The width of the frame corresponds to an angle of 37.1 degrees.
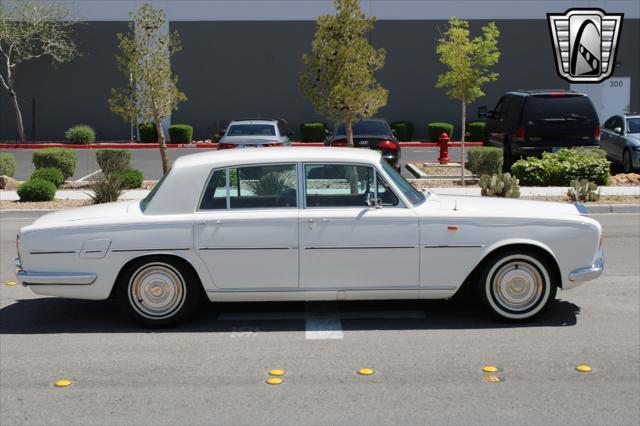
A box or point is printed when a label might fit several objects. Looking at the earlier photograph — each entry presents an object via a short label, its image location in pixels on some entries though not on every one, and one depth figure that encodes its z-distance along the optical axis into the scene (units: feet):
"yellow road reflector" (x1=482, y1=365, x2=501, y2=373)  22.95
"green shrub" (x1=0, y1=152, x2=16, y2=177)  73.72
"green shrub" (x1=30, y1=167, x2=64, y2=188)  65.77
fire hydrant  87.35
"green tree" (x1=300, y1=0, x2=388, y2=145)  72.43
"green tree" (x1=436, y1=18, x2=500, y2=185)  71.56
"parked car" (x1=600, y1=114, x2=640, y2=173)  75.56
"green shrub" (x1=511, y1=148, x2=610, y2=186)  67.56
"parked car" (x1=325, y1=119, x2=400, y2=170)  75.20
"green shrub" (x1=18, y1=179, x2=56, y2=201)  60.90
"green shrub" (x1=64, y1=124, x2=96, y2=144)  113.50
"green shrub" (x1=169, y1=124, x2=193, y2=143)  115.03
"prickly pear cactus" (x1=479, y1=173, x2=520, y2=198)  58.85
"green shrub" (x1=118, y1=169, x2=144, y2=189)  67.51
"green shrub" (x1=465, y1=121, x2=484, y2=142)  115.03
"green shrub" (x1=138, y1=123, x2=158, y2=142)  115.24
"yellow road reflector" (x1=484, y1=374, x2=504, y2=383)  22.30
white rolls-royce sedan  26.73
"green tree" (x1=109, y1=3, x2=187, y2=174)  71.26
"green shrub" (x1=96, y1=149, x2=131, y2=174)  72.08
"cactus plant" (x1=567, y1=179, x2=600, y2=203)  59.26
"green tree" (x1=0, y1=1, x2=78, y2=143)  114.01
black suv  71.10
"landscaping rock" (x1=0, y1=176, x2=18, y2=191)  69.56
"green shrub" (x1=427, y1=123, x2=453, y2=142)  114.83
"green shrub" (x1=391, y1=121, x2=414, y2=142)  115.96
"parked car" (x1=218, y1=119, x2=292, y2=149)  74.43
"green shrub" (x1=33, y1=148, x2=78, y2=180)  72.59
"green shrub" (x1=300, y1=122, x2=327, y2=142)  115.75
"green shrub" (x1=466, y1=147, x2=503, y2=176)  71.46
